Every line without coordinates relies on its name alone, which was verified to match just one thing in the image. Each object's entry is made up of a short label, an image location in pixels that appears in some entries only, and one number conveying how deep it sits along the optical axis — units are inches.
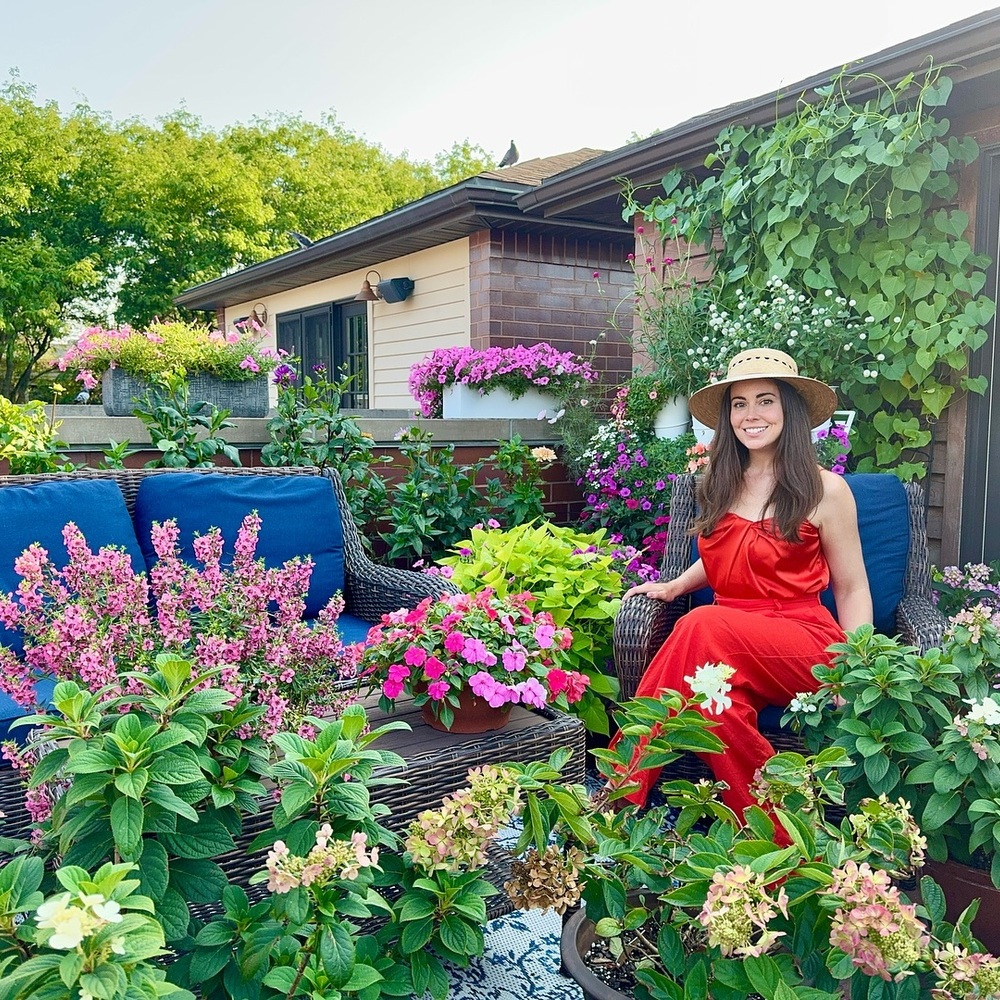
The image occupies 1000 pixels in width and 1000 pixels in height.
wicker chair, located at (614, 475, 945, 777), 98.7
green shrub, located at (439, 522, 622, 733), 117.5
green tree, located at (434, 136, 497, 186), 1138.0
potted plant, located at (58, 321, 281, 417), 170.2
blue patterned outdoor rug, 76.7
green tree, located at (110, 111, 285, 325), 699.4
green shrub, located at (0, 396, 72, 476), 120.3
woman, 91.7
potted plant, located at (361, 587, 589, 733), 77.2
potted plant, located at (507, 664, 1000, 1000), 42.9
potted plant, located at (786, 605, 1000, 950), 62.8
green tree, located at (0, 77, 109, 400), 648.4
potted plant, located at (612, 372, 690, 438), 178.1
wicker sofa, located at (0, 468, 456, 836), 99.7
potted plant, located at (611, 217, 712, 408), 175.2
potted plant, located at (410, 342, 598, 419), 221.0
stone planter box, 170.9
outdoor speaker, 293.6
